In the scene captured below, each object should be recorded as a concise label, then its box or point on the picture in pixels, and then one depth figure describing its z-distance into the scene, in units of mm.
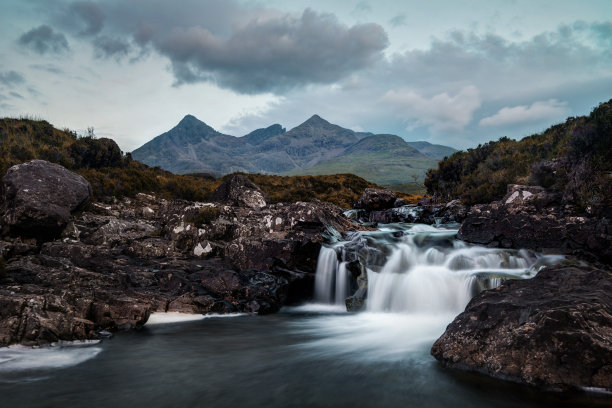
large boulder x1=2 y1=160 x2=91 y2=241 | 12000
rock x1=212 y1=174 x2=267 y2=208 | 19944
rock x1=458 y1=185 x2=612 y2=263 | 12219
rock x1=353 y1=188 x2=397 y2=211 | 34188
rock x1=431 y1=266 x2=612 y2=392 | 5055
